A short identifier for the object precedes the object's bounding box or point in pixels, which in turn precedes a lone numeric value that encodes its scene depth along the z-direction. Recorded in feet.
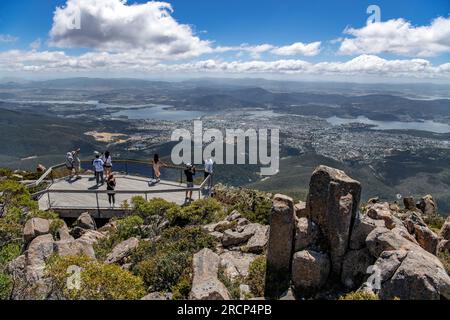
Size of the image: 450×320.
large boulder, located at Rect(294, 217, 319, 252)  34.81
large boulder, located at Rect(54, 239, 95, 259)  38.04
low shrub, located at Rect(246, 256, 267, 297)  33.19
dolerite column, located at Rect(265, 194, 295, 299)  34.96
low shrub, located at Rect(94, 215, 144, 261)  49.31
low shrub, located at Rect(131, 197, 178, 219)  60.64
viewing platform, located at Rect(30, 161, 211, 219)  66.08
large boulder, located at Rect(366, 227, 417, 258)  30.01
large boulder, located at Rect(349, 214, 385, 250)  33.39
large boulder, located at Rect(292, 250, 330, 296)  32.48
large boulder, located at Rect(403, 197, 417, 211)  90.68
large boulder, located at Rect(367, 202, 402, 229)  41.87
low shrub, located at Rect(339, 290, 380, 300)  25.32
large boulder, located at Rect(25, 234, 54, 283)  32.07
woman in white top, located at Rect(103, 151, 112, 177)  75.20
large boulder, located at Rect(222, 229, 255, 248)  45.75
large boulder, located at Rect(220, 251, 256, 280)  36.52
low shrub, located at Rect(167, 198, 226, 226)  58.70
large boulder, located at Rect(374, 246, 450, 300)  25.07
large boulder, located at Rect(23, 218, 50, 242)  46.39
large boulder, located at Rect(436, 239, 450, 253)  48.80
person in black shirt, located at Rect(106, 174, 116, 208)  66.41
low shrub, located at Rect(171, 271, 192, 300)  30.68
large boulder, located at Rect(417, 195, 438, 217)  90.28
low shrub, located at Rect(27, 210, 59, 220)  56.31
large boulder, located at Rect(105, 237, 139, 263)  42.73
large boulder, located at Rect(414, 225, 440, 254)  39.68
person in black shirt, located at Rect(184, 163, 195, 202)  67.72
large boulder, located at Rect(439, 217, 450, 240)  51.32
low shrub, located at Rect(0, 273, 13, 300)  28.79
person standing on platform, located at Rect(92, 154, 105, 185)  72.90
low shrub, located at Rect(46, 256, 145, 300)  27.84
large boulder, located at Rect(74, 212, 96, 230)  60.39
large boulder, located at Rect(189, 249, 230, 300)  26.61
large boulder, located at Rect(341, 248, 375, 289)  31.94
